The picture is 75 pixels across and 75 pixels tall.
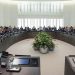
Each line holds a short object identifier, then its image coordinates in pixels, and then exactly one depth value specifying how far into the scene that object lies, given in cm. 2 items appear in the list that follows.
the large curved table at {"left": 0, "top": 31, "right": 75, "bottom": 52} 517
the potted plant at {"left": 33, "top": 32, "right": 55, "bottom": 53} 543
